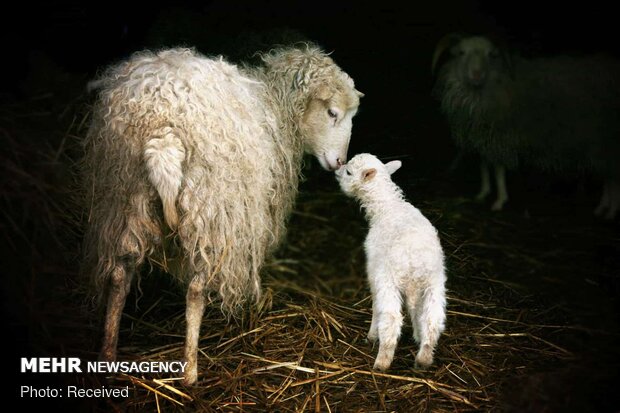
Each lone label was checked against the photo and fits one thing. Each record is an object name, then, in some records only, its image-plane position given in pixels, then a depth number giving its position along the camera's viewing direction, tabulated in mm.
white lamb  3152
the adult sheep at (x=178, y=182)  2857
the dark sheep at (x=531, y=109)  3543
